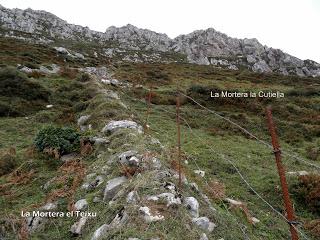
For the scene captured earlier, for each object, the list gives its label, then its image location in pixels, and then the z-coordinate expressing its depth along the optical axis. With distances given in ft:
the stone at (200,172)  23.33
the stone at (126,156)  18.13
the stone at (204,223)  13.16
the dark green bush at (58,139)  24.10
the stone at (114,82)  59.46
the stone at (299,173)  26.00
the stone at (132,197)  13.79
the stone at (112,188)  15.77
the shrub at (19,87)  44.85
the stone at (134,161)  17.31
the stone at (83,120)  32.47
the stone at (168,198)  13.38
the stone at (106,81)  57.76
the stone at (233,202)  19.39
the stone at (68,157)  23.17
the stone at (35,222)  15.65
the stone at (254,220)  18.47
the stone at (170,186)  14.60
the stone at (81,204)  16.03
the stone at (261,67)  233.10
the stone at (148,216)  12.22
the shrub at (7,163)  22.51
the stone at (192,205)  13.95
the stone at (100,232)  12.63
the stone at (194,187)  17.19
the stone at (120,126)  25.38
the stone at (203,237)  12.03
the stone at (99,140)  23.26
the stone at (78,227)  14.55
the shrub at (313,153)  33.88
